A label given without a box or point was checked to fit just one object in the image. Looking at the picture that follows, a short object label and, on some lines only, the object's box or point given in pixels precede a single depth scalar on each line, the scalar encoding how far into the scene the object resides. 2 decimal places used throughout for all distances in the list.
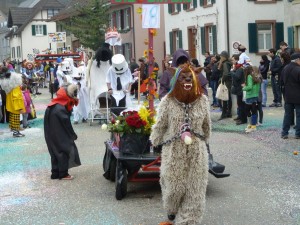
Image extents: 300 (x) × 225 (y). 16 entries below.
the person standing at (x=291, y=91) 12.80
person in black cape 9.84
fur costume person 6.43
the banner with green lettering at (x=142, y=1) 9.29
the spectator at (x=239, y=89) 15.60
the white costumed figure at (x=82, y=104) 18.42
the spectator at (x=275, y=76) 18.59
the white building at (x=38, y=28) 79.25
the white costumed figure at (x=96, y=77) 18.06
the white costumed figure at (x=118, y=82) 16.22
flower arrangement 8.34
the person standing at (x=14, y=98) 15.63
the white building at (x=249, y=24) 33.84
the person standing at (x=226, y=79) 16.92
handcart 8.14
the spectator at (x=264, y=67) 20.11
